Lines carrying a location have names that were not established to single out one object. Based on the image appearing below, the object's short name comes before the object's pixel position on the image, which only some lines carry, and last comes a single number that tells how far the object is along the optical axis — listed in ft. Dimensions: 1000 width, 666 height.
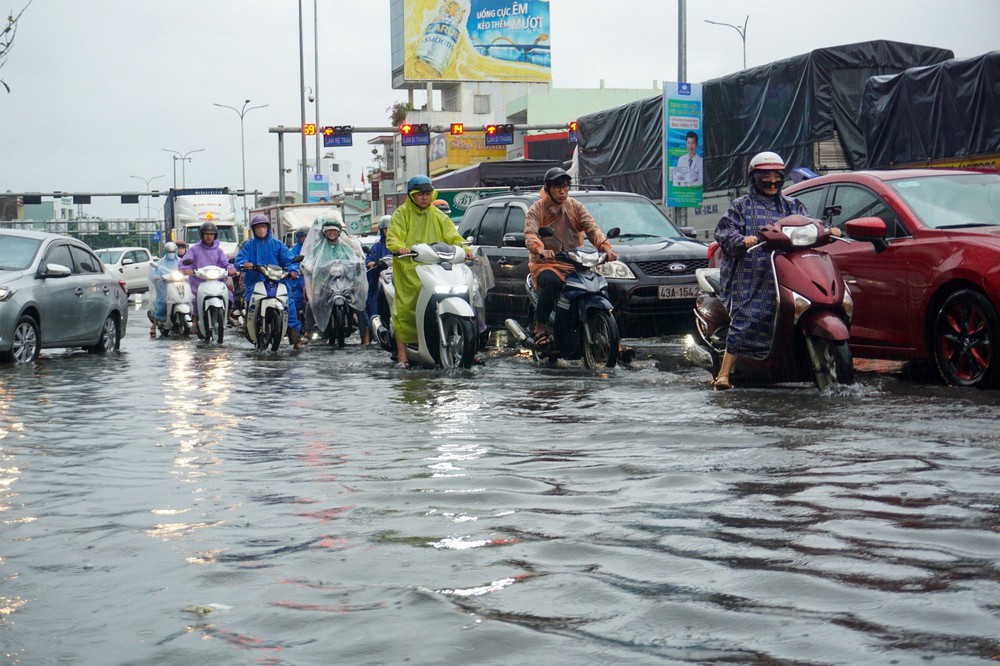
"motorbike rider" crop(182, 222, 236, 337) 68.44
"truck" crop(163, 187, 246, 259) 146.20
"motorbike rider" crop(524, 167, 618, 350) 42.45
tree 46.44
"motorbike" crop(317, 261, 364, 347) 62.75
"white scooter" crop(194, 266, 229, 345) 66.08
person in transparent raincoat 63.05
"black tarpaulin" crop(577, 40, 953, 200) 65.67
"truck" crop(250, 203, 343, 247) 139.95
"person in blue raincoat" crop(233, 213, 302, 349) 59.11
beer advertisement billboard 269.44
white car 155.02
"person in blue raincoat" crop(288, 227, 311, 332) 62.66
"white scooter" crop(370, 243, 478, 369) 42.80
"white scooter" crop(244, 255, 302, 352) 58.54
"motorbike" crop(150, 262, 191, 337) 74.74
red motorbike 31.09
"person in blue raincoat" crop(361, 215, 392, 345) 60.69
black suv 48.42
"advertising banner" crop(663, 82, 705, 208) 74.69
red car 31.96
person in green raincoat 44.88
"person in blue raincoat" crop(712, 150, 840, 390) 32.40
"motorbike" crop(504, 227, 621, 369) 41.06
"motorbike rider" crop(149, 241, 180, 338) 78.43
